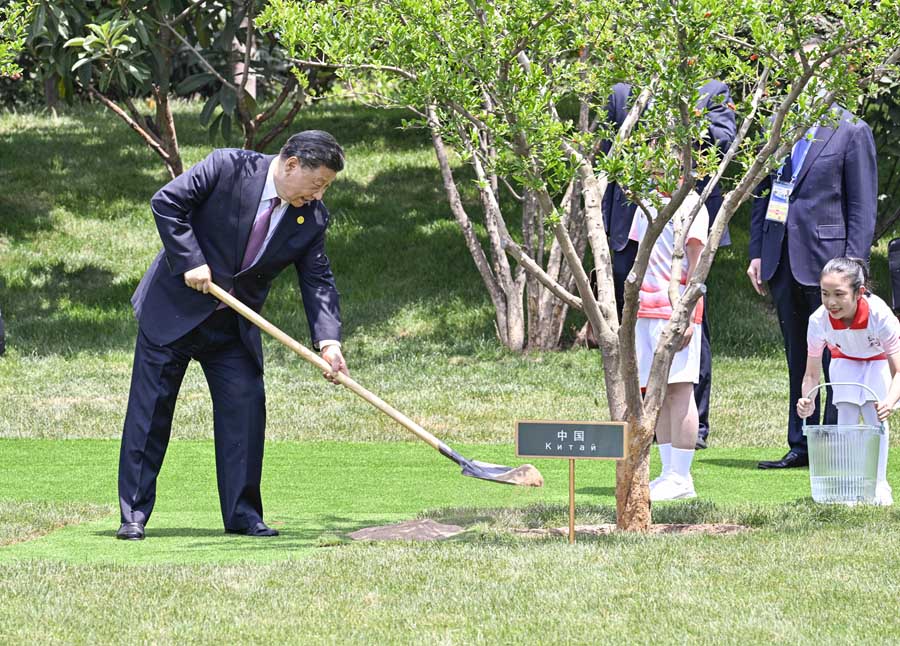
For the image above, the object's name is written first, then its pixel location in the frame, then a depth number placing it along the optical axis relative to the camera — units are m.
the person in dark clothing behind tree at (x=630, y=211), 14.10
